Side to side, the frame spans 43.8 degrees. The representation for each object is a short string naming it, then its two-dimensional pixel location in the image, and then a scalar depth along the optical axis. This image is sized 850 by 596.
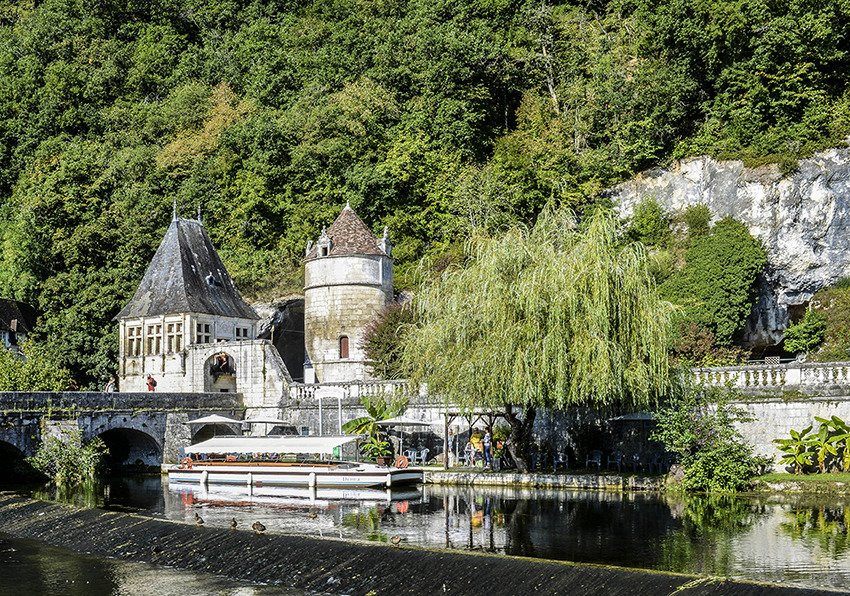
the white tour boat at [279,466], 30.33
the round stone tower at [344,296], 46.53
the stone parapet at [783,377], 28.64
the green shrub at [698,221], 44.56
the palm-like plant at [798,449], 27.84
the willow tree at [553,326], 27.69
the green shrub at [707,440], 27.69
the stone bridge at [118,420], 36.03
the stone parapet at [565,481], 28.86
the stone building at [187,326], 45.66
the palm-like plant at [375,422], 35.16
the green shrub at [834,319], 37.69
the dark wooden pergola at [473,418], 32.38
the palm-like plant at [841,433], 27.25
